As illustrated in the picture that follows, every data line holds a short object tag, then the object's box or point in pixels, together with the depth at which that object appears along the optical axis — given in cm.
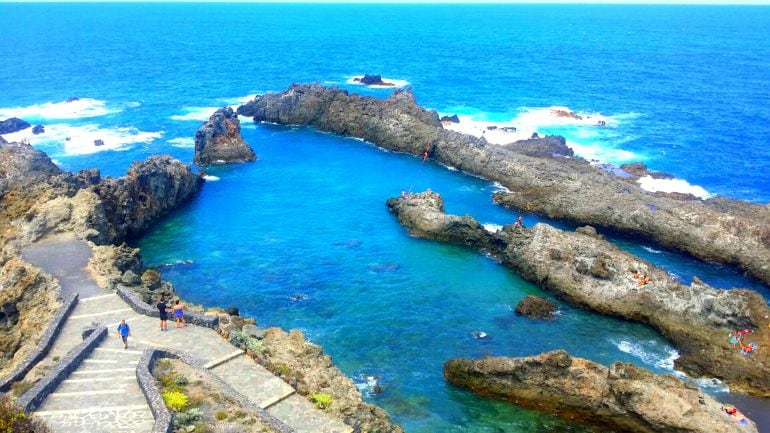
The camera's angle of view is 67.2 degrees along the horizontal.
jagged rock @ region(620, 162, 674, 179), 7856
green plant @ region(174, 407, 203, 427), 2380
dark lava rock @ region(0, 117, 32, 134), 8825
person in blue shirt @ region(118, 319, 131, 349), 3005
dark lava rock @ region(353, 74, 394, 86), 13750
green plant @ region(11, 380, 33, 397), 2577
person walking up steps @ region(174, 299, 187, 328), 3294
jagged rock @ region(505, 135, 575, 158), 8394
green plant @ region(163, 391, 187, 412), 2479
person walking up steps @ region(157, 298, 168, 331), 3205
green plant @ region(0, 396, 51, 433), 1864
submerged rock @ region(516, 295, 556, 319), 4556
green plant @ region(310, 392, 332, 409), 2762
